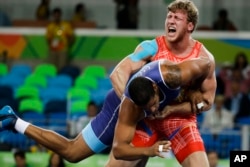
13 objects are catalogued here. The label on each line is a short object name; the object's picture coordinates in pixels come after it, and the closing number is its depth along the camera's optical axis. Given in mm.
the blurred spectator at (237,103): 16922
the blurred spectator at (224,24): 20938
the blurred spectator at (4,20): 21594
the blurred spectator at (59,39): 20453
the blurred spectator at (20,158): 13906
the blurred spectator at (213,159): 13609
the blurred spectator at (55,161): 13562
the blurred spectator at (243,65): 18750
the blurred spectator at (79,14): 21234
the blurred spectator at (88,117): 15452
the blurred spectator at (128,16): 21125
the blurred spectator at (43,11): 21531
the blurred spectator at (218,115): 15953
